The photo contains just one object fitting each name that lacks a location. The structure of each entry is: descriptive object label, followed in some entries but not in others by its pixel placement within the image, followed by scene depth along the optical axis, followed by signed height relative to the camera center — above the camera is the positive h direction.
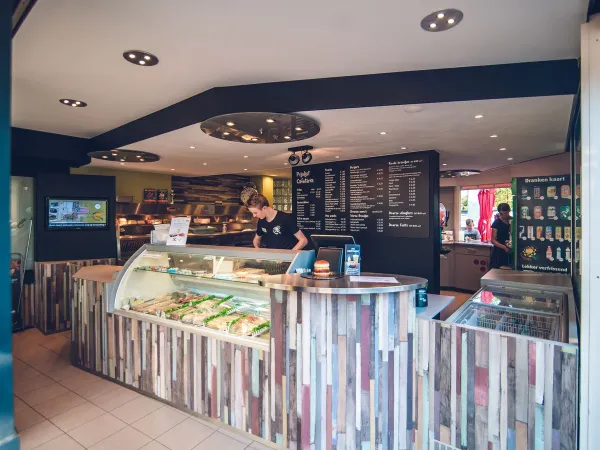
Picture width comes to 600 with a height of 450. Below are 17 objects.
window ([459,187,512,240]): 8.59 +0.55
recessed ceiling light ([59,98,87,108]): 3.60 +1.34
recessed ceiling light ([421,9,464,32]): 1.99 +1.26
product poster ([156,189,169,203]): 8.20 +0.76
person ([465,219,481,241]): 7.88 -0.13
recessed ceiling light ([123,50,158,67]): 2.53 +1.29
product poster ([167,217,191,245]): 3.18 -0.04
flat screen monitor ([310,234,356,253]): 2.69 -0.11
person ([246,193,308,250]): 4.00 +0.01
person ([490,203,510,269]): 5.65 -0.14
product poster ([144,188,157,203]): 7.95 +0.74
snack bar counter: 2.13 -0.85
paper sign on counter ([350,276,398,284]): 2.23 -0.35
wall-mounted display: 5.07 +0.20
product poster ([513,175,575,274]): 3.54 +0.05
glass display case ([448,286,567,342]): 2.06 -0.58
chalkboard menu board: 5.21 +0.34
